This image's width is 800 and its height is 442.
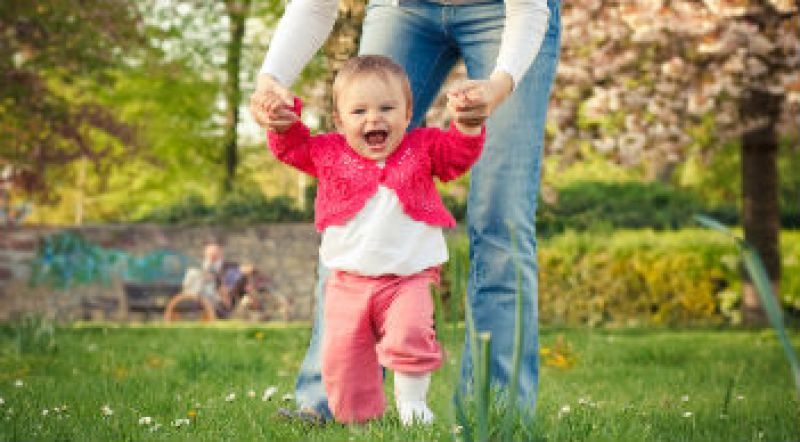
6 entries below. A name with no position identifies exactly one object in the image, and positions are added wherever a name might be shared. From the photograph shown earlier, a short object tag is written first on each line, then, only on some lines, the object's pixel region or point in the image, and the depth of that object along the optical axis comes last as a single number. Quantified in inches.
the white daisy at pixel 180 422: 203.3
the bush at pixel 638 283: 857.2
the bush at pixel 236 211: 1130.9
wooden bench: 1110.1
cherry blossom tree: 648.1
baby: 186.9
